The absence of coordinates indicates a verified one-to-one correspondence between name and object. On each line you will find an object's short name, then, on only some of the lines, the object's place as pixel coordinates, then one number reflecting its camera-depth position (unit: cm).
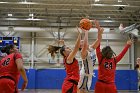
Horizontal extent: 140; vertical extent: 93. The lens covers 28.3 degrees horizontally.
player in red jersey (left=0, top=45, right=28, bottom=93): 466
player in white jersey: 441
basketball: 414
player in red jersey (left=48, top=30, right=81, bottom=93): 480
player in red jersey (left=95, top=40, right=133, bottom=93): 485
